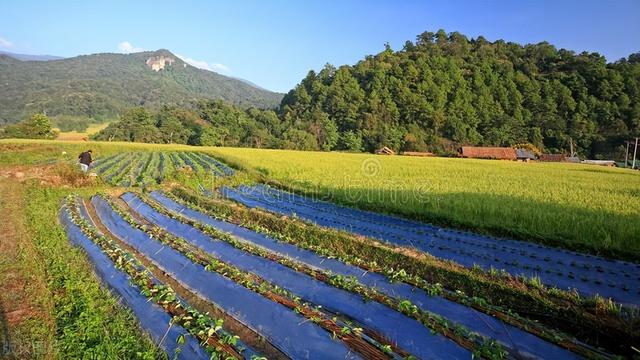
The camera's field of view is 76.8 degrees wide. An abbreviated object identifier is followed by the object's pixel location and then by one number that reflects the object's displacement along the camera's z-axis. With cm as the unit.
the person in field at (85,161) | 1949
